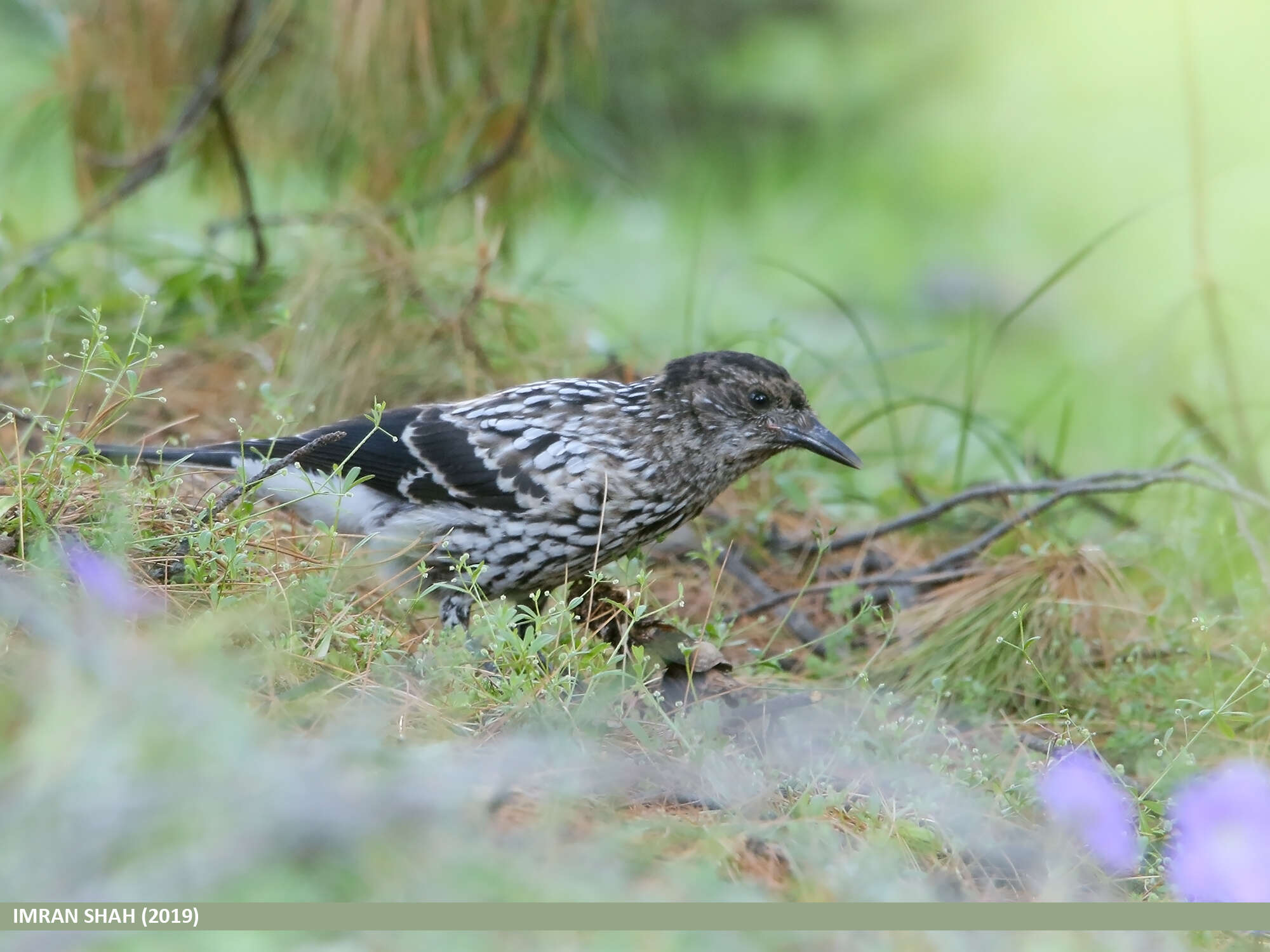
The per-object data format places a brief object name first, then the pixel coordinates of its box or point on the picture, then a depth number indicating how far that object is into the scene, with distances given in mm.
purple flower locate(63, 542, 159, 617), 5148
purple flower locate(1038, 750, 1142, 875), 4480
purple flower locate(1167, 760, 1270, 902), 4125
